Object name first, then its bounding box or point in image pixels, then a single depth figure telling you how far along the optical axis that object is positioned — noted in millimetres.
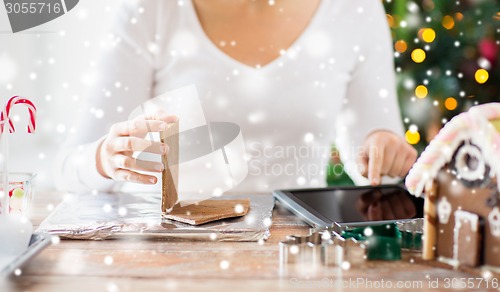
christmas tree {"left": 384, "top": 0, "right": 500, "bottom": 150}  1938
